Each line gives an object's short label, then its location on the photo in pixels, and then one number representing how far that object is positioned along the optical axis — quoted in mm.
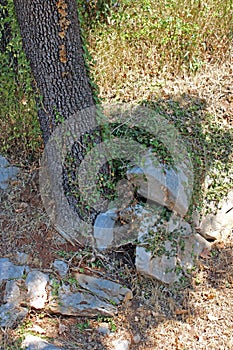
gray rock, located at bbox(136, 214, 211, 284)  3654
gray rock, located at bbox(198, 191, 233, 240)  4145
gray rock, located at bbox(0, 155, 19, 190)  4250
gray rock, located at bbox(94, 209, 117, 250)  3771
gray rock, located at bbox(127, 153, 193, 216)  3820
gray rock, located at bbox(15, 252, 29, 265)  3662
